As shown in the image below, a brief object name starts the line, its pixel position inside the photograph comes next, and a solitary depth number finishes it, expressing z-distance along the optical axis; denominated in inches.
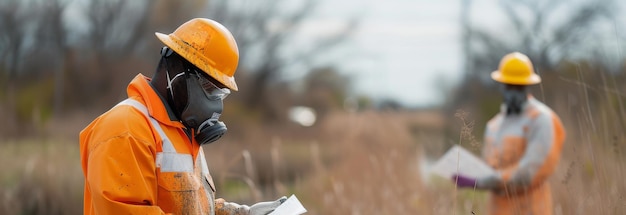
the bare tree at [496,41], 849.5
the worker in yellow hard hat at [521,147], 237.1
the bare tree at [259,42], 1142.3
